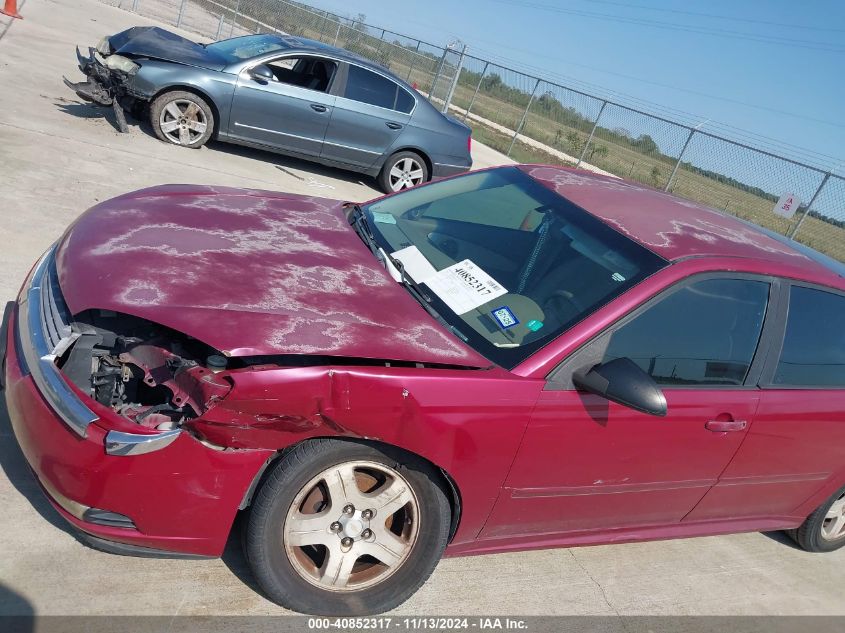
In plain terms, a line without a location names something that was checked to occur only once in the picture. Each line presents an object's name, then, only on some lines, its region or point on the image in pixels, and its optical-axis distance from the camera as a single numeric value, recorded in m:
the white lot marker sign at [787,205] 15.16
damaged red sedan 2.46
